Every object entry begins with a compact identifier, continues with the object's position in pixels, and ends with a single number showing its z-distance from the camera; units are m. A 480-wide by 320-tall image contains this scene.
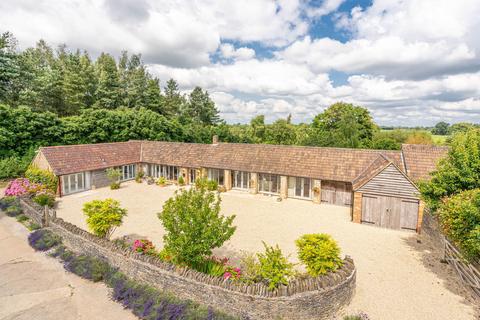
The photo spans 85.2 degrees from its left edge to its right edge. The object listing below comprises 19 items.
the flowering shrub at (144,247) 12.56
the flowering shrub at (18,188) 21.56
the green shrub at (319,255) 10.45
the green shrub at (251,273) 10.29
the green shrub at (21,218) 18.67
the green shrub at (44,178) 24.03
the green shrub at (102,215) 13.67
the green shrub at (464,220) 9.30
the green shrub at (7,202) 21.15
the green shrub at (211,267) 11.18
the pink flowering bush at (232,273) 10.53
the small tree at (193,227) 10.67
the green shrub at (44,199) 20.27
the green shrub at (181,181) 30.21
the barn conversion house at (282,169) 18.48
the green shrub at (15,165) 29.44
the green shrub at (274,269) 9.64
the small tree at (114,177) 28.19
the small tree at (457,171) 11.50
